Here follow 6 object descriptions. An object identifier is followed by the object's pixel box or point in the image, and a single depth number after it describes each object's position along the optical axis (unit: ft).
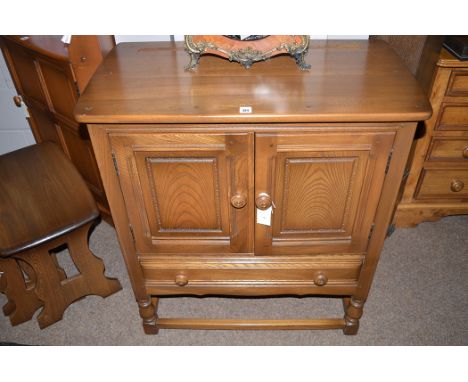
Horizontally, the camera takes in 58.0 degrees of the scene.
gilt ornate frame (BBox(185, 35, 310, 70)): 4.44
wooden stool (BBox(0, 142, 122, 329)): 5.80
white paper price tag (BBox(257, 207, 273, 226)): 4.56
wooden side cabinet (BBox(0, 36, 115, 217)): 5.55
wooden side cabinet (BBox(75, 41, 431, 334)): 3.93
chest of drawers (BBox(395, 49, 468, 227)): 6.07
